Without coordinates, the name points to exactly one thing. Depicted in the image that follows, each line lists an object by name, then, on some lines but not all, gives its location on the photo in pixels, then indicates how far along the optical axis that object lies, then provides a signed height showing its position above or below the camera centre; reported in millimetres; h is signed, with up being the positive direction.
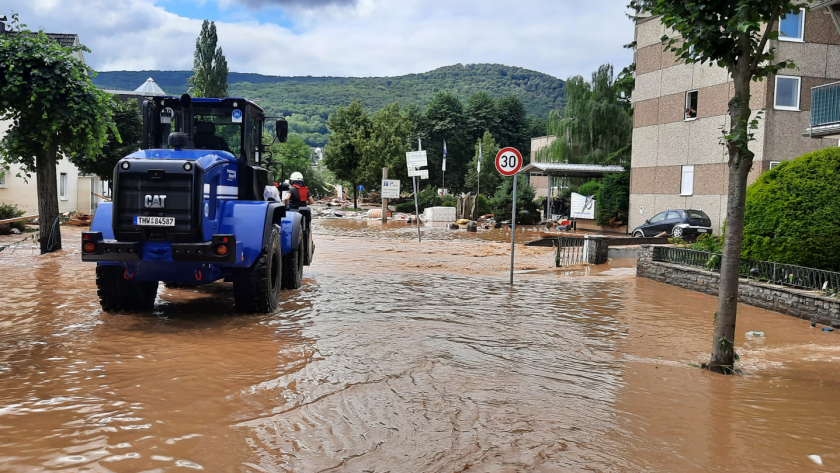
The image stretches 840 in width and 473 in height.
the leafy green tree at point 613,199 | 34625 +327
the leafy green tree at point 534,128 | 85438 +10041
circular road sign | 14197 +885
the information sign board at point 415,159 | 26531 +1644
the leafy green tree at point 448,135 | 75750 +7540
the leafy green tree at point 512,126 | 81844 +9494
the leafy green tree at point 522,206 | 38031 -177
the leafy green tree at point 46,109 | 15430 +1944
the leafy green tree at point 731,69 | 6766 +1435
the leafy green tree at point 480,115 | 78750 +10314
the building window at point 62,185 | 35125 +287
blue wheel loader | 8352 -243
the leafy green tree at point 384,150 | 59312 +4361
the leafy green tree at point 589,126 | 50375 +5996
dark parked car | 25438 -673
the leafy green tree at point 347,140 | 62812 +5425
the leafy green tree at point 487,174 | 60406 +2542
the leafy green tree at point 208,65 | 71062 +13939
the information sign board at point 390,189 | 41969 +645
